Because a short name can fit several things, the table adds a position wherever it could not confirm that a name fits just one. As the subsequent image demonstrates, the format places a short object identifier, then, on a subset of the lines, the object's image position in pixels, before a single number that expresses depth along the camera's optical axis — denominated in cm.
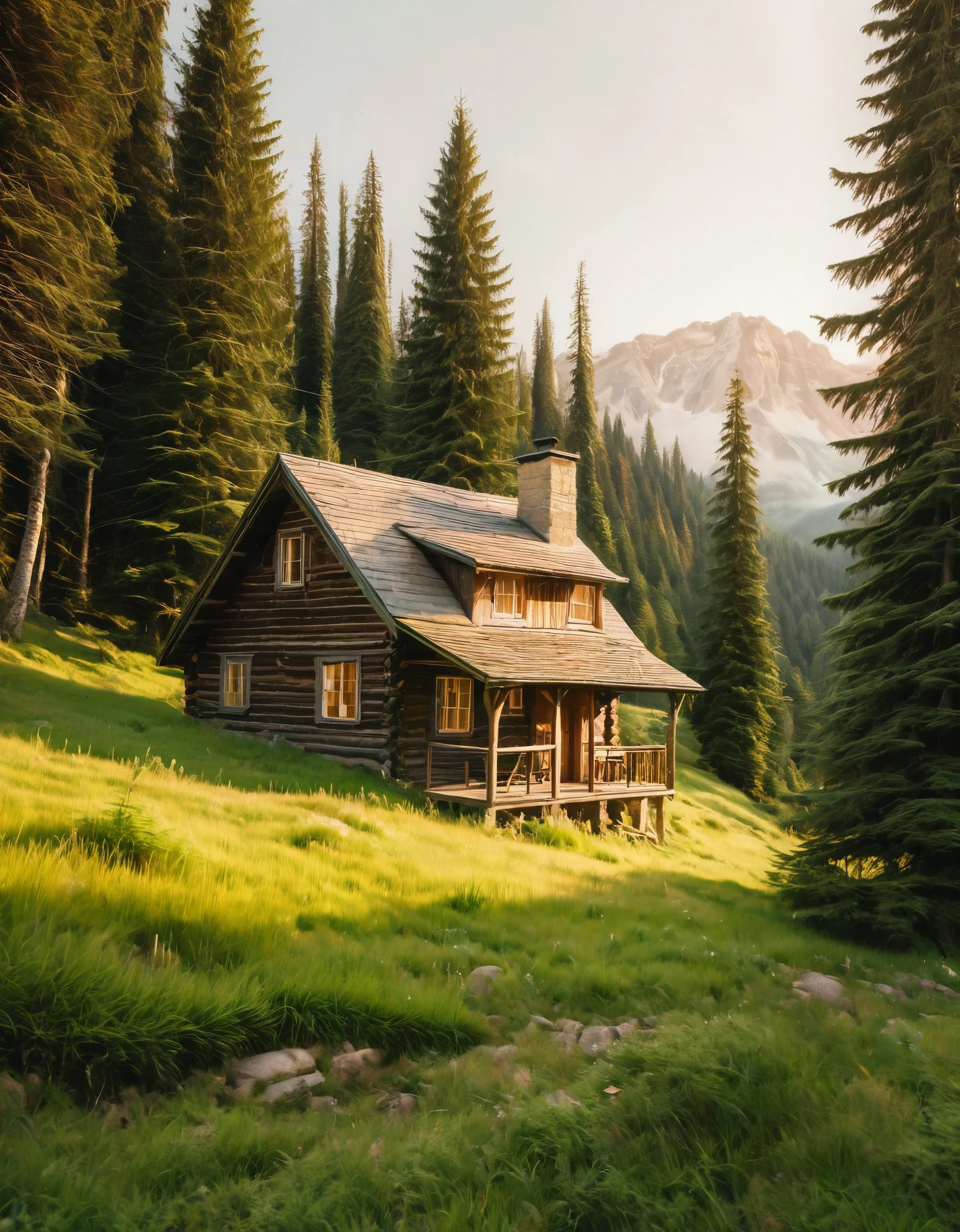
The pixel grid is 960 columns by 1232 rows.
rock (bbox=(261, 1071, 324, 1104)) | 471
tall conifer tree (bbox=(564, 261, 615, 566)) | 6094
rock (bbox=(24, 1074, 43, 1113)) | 413
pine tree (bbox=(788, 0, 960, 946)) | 1223
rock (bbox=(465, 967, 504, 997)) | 682
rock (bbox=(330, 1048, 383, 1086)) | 521
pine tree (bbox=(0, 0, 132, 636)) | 1817
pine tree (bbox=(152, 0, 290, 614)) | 2822
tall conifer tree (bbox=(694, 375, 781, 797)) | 3675
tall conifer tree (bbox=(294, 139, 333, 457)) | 6106
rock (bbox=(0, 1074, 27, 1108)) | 404
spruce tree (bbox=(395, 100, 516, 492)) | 3500
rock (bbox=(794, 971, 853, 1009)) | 801
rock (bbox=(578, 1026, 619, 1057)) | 590
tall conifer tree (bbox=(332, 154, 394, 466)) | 5716
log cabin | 1823
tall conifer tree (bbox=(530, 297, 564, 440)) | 8694
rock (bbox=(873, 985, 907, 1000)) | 885
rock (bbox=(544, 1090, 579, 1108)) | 447
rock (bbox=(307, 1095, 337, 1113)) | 473
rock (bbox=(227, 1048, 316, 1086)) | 490
